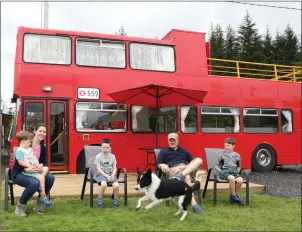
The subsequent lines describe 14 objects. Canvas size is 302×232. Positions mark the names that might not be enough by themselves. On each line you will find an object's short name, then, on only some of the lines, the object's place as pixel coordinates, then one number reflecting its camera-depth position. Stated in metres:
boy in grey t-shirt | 5.34
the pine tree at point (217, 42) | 47.34
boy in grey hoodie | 5.85
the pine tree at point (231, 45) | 45.96
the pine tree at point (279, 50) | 42.84
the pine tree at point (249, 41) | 42.59
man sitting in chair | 5.54
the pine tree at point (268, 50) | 42.81
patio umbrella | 7.98
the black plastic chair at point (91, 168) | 5.36
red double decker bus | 8.66
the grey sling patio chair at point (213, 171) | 5.89
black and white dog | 4.83
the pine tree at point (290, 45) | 42.91
